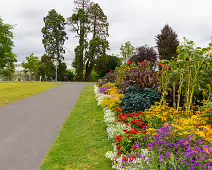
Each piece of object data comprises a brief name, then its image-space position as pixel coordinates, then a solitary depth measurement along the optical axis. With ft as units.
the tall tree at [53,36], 141.28
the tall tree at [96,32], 128.16
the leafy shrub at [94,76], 138.61
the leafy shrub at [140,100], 20.16
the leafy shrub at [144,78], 24.70
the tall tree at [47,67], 138.72
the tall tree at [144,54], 67.77
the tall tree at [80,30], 128.17
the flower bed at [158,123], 8.90
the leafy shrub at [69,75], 143.54
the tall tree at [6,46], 103.65
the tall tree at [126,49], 111.38
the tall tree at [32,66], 144.36
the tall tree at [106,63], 126.17
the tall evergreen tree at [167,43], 67.15
